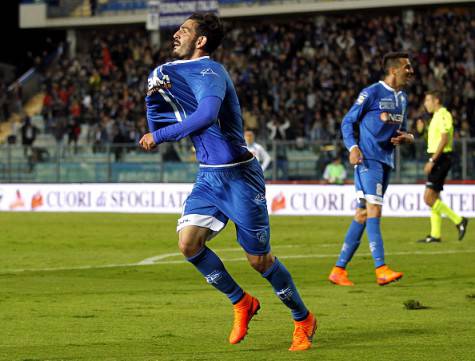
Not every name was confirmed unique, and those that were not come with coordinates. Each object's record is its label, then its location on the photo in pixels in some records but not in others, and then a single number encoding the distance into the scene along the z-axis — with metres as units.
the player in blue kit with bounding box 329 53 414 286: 12.70
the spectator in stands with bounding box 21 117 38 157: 38.62
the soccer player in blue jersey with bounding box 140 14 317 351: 7.88
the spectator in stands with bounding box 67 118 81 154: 38.44
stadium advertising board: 27.88
